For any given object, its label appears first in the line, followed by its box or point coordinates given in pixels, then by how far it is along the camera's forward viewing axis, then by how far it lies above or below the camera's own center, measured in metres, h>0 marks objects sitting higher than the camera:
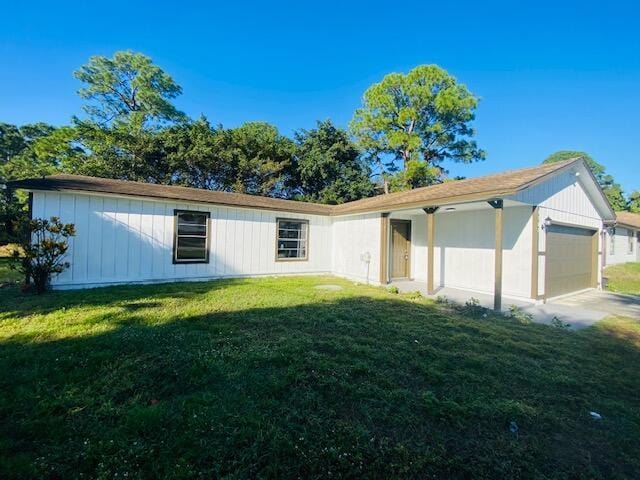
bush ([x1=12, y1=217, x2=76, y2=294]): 6.51 -0.29
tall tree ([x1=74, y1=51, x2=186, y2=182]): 18.92 +9.62
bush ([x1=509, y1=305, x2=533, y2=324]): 5.89 -1.46
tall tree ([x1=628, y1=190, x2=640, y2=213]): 29.84 +4.86
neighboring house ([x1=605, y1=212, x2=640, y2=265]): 17.20 +0.44
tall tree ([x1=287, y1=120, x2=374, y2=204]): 21.23 +5.44
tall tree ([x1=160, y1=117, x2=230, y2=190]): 19.44 +5.66
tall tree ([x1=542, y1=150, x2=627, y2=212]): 31.17 +8.69
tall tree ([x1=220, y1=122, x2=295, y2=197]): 20.55 +5.73
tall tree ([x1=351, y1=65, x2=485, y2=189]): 22.03 +9.42
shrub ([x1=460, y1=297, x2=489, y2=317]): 6.38 -1.45
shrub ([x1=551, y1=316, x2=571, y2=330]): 5.62 -1.51
